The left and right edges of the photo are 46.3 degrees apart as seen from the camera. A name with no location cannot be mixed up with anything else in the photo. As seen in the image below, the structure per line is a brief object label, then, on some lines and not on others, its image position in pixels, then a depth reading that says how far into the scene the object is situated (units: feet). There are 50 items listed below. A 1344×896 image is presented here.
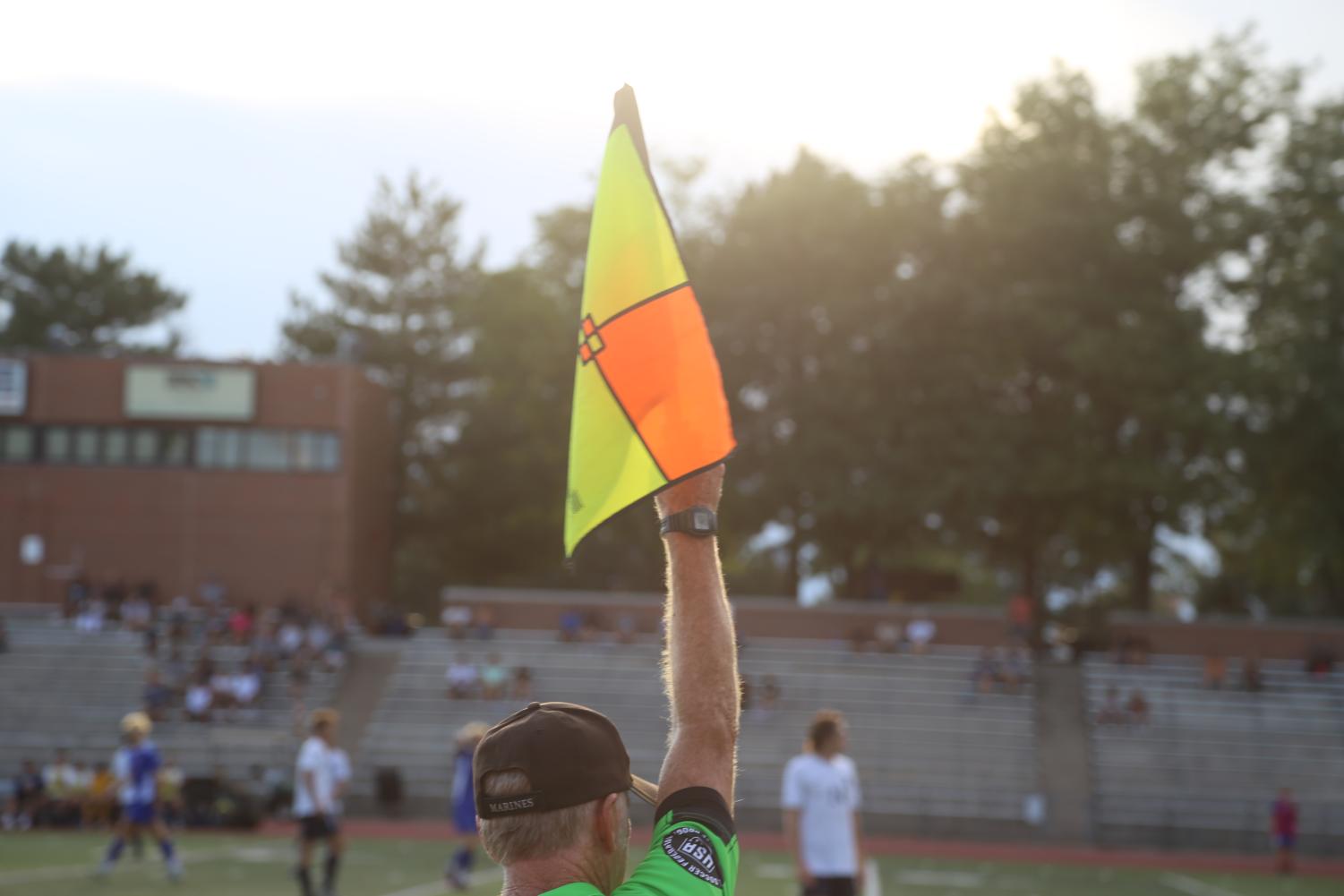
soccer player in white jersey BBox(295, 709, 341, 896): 50.06
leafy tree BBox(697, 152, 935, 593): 149.89
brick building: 149.79
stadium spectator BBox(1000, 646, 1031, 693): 122.83
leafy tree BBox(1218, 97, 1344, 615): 138.92
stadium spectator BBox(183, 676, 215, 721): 115.75
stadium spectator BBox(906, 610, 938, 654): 133.18
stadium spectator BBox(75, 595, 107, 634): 136.77
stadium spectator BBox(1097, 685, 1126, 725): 115.24
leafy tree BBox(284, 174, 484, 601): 211.00
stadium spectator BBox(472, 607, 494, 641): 133.08
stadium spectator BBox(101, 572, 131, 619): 141.08
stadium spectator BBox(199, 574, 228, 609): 145.89
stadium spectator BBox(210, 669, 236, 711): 117.39
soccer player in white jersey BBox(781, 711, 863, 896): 33.55
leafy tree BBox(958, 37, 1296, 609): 140.97
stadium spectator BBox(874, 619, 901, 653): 133.49
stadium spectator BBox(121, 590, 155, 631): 136.15
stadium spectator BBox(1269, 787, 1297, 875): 87.76
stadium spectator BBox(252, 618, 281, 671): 124.47
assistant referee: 7.99
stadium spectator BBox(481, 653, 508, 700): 120.06
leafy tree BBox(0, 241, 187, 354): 229.25
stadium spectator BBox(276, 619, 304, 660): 129.29
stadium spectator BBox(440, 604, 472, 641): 134.31
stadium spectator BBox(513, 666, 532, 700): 117.08
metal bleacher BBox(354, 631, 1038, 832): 108.06
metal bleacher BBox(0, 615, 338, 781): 111.34
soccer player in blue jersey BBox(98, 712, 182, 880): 63.10
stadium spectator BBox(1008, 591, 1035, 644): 132.16
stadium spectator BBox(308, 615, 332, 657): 129.59
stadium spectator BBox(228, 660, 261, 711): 117.70
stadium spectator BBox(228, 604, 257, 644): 131.54
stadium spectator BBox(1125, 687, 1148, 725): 115.34
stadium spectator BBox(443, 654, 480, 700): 120.98
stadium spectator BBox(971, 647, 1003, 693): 122.62
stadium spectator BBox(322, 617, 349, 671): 127.54
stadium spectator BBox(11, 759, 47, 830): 95.81
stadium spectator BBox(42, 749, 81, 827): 96.99
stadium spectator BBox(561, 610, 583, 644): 131.95
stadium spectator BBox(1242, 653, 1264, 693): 122.21
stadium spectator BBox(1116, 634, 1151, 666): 127.54
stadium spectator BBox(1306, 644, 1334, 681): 126.41
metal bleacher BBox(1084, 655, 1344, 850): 103.24
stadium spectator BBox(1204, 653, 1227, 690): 122.11
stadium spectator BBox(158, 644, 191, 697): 120.78
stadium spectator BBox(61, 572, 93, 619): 141.49
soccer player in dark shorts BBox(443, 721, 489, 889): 52.24
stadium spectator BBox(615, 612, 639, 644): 132.46
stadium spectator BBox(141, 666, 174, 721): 116.35
